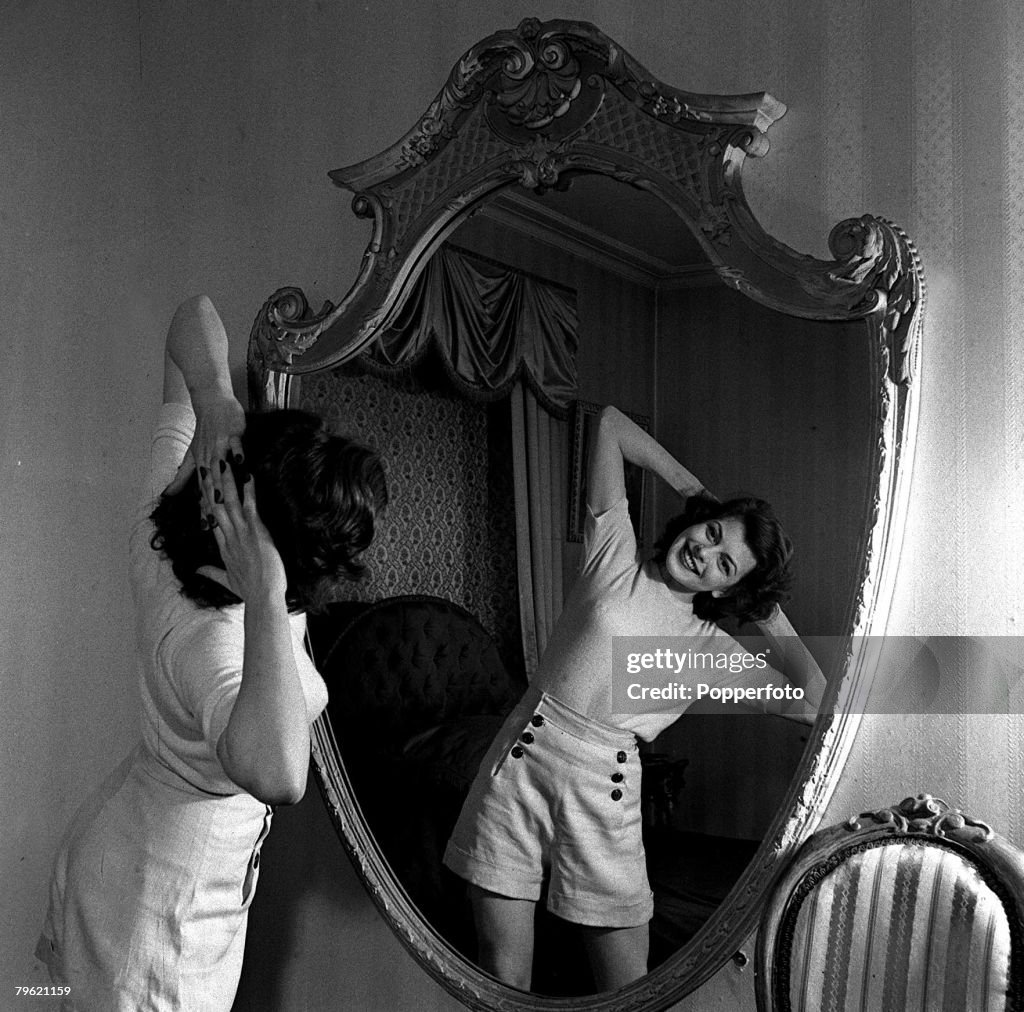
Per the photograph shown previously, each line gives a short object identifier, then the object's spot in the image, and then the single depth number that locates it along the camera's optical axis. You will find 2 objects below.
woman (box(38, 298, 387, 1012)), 1.72
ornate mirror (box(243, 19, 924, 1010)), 1.61
